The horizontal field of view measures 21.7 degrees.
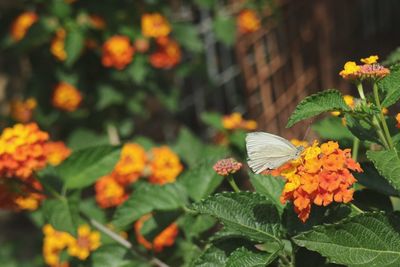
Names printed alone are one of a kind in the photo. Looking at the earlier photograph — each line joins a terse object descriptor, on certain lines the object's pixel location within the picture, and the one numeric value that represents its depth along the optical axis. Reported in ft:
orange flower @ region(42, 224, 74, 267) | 2.80
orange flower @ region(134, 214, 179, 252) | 2.38
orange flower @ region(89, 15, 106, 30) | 3.72
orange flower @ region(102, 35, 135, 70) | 3.60
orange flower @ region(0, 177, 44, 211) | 2.28
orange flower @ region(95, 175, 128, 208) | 2.75
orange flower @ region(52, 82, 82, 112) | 3.76
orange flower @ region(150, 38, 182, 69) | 3.80
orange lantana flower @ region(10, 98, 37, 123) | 3.99
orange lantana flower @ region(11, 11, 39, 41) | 3.70
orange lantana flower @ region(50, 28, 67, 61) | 3.68
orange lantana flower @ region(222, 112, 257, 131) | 3.40
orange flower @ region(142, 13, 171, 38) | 3.75
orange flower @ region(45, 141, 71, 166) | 3.10
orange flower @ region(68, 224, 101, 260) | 2.46
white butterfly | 1.66
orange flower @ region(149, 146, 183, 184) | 2.66
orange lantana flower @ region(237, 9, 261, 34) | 4.73
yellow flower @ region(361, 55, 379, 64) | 1.67
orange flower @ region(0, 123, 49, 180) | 2.21
